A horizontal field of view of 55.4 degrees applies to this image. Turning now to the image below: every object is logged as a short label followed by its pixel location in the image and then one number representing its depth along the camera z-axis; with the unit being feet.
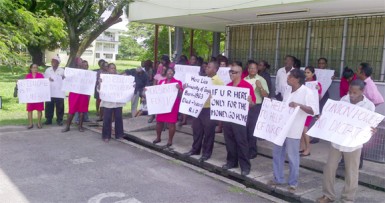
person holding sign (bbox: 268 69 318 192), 15.98
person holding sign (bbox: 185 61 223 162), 21.53
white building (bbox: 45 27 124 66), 281.54
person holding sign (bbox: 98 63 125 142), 27.17
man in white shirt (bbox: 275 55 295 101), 23.94
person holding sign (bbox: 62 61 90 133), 29.48
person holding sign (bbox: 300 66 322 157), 21.32
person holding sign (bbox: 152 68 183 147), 24.25
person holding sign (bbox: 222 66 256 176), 19.07
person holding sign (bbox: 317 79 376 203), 14.65
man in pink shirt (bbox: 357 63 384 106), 18.11
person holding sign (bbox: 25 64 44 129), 29.86
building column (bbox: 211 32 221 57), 47.57
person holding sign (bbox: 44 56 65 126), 30.60
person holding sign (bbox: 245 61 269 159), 20.52
